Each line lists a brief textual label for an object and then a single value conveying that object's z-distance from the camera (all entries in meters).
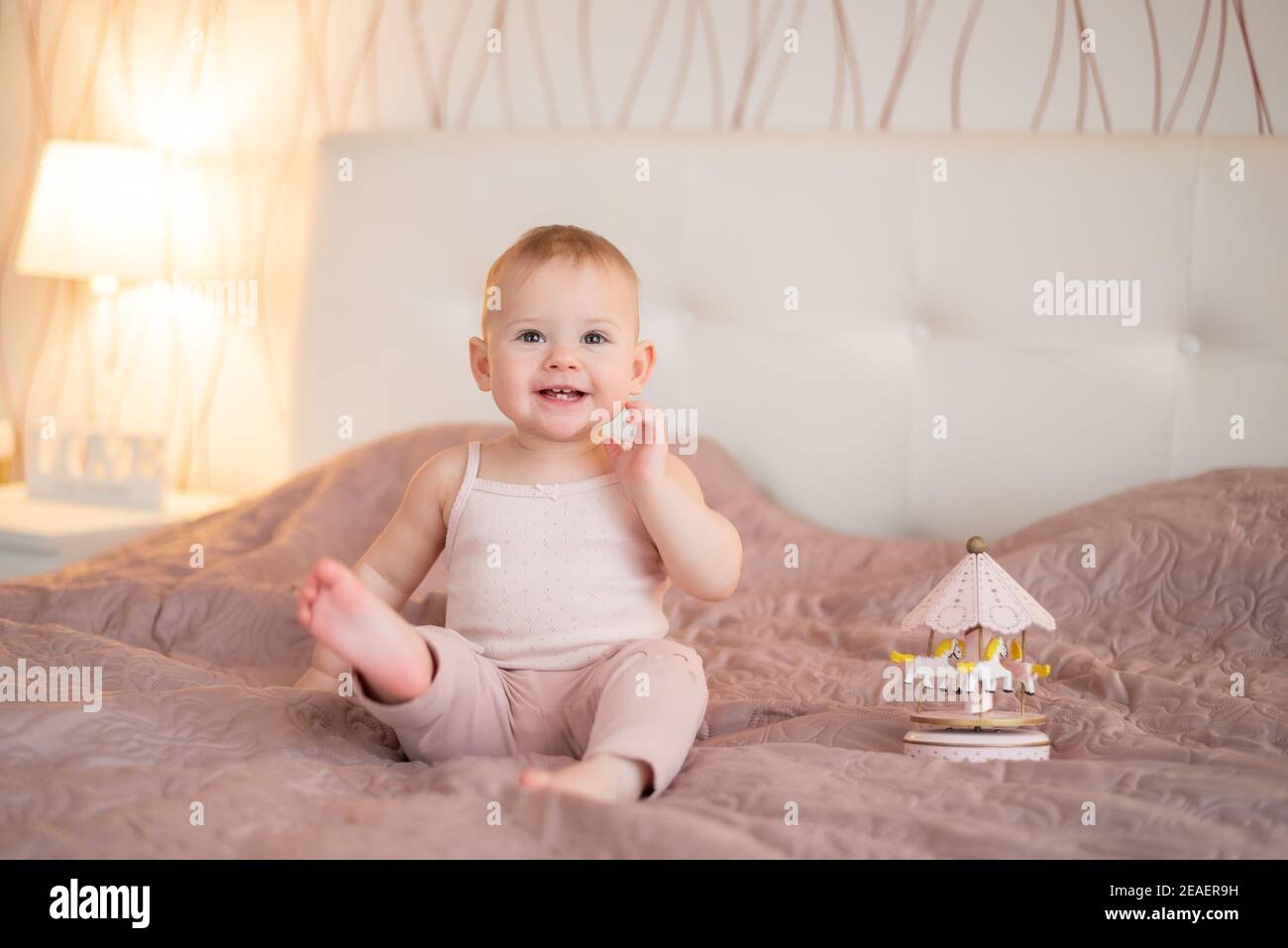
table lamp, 2.68
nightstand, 2.37
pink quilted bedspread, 0.96
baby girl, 1.23
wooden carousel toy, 1.22
